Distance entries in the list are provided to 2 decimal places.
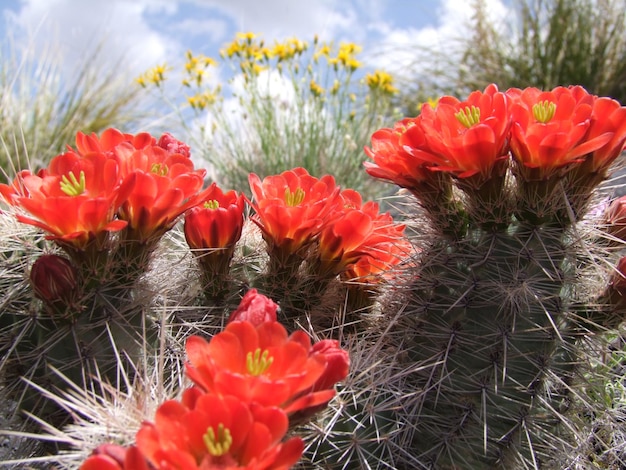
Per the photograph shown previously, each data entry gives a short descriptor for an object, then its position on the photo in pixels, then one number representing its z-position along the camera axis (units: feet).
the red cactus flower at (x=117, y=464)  0.62
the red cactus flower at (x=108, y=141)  1.06
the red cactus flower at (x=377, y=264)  1.20
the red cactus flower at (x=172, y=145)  1.20
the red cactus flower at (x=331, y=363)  0.77
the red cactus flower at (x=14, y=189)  0.99
